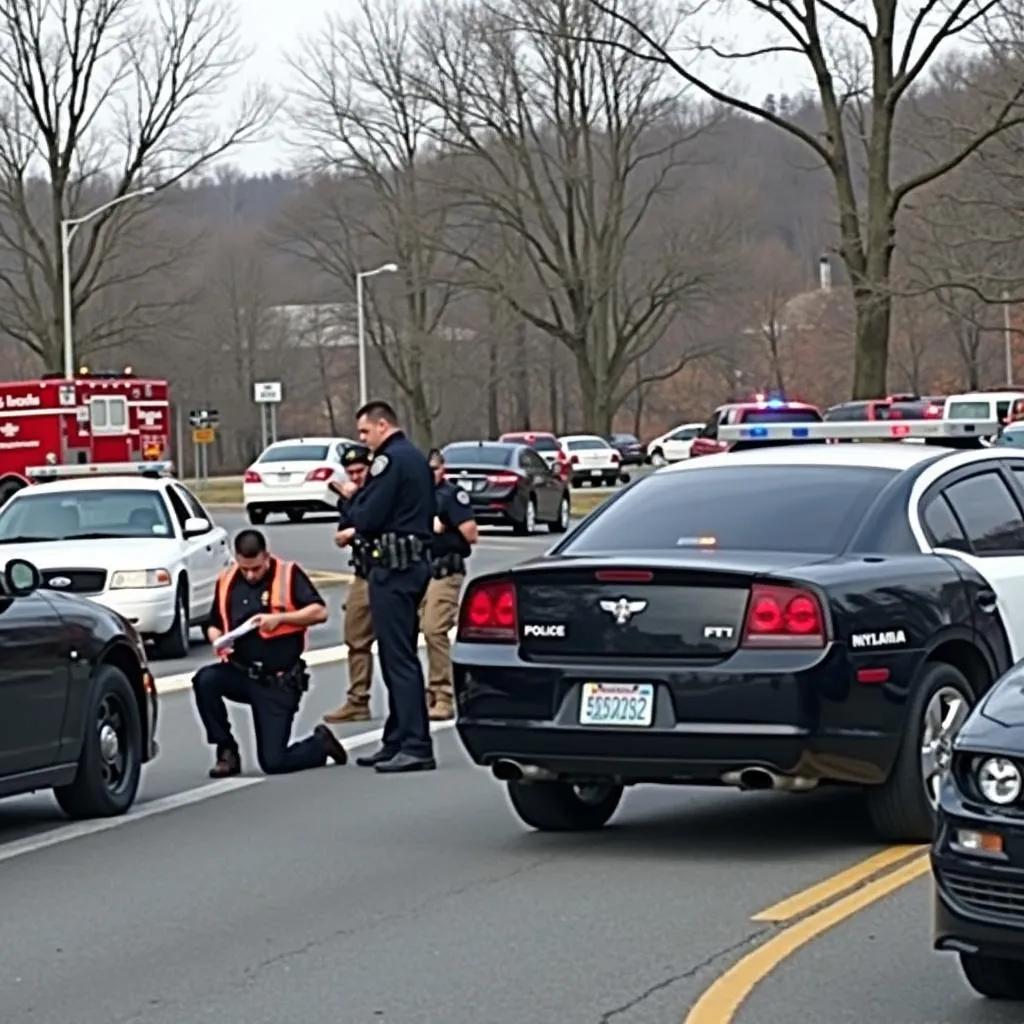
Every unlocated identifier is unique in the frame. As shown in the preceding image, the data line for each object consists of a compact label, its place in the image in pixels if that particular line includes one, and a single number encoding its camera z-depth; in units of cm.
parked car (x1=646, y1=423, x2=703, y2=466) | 7525
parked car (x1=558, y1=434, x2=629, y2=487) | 6600
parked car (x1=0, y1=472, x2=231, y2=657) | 1947
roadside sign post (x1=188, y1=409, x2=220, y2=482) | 6762
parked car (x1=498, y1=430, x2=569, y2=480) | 5183
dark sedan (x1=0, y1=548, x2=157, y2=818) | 1035
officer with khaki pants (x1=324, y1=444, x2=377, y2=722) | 1496
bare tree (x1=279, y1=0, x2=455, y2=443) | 7125
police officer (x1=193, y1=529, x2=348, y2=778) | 1257
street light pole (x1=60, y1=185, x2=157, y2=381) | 5406
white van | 4797
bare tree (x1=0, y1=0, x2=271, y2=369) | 5900
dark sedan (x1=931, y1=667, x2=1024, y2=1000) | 618
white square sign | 6794
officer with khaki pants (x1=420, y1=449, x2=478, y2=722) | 1528
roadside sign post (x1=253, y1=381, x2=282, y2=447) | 6831
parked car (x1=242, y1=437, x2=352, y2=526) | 4394
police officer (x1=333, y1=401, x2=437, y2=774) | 1237
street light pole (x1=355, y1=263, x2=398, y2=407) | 7550
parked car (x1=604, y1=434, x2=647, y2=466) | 8188
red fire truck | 4119
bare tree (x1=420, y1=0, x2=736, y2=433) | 6744
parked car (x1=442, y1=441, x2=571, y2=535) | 3819
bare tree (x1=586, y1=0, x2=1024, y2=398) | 3875
